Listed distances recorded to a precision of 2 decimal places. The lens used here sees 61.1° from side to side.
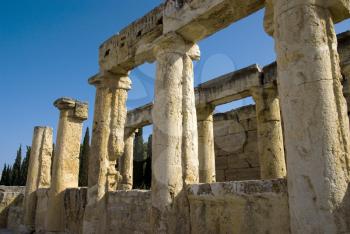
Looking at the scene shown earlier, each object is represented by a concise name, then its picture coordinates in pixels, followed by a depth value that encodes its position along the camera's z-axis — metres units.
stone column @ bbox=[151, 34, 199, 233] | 4.66
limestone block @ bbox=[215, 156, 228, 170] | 12.60
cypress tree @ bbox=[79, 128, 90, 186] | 17.78
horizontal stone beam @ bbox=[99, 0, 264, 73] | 4.68
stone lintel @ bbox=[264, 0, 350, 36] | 3.31
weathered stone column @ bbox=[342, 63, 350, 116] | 7.93
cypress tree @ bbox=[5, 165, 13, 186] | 26.95
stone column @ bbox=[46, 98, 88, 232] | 7.99
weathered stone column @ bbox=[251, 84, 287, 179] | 7.92
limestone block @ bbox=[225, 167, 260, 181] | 11.45
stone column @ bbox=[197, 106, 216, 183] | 9.27
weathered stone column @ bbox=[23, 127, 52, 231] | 9.38
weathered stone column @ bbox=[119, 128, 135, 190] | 12.05
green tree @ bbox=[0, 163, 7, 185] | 27.45
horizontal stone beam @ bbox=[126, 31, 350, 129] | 7.35
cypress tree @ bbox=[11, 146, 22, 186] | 26.82
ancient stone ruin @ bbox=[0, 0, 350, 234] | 2.99
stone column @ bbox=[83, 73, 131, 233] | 6.56
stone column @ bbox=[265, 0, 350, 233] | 2.84
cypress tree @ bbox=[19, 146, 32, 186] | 26.40
